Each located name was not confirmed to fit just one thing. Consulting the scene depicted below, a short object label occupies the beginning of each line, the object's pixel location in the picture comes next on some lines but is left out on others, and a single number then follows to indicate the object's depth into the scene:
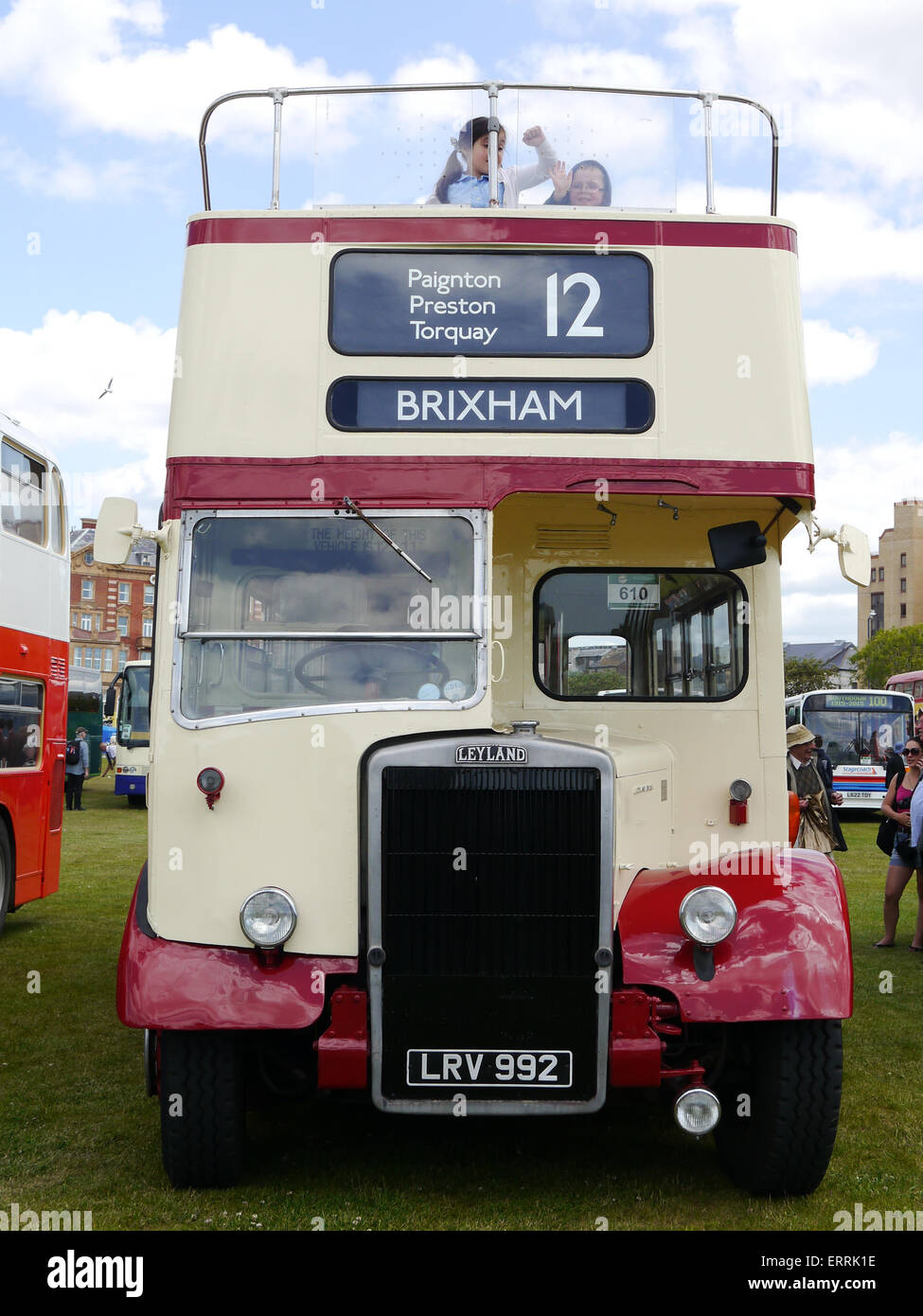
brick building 85.06
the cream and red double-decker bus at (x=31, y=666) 11.52
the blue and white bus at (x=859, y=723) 27.64
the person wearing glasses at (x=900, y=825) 10.92
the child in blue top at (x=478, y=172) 6.07
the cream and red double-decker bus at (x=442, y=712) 4.79
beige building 105.38
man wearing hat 9.52
